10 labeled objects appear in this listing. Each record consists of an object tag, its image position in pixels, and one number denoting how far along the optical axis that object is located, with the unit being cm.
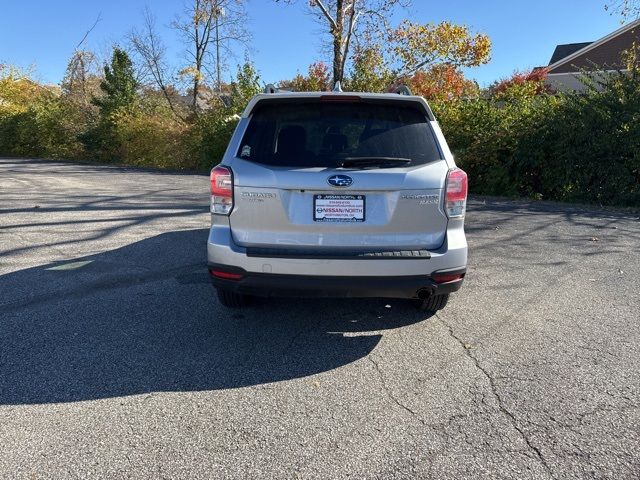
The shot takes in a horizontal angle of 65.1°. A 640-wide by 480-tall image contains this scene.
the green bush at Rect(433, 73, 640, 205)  1042
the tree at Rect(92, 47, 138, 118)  2498
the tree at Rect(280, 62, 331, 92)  1972
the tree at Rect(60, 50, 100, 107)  3503
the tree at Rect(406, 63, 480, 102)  2189
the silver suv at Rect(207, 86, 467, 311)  344
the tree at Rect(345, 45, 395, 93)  1828
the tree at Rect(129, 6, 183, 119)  3494
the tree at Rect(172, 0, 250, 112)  3150
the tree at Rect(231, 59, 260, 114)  1847
